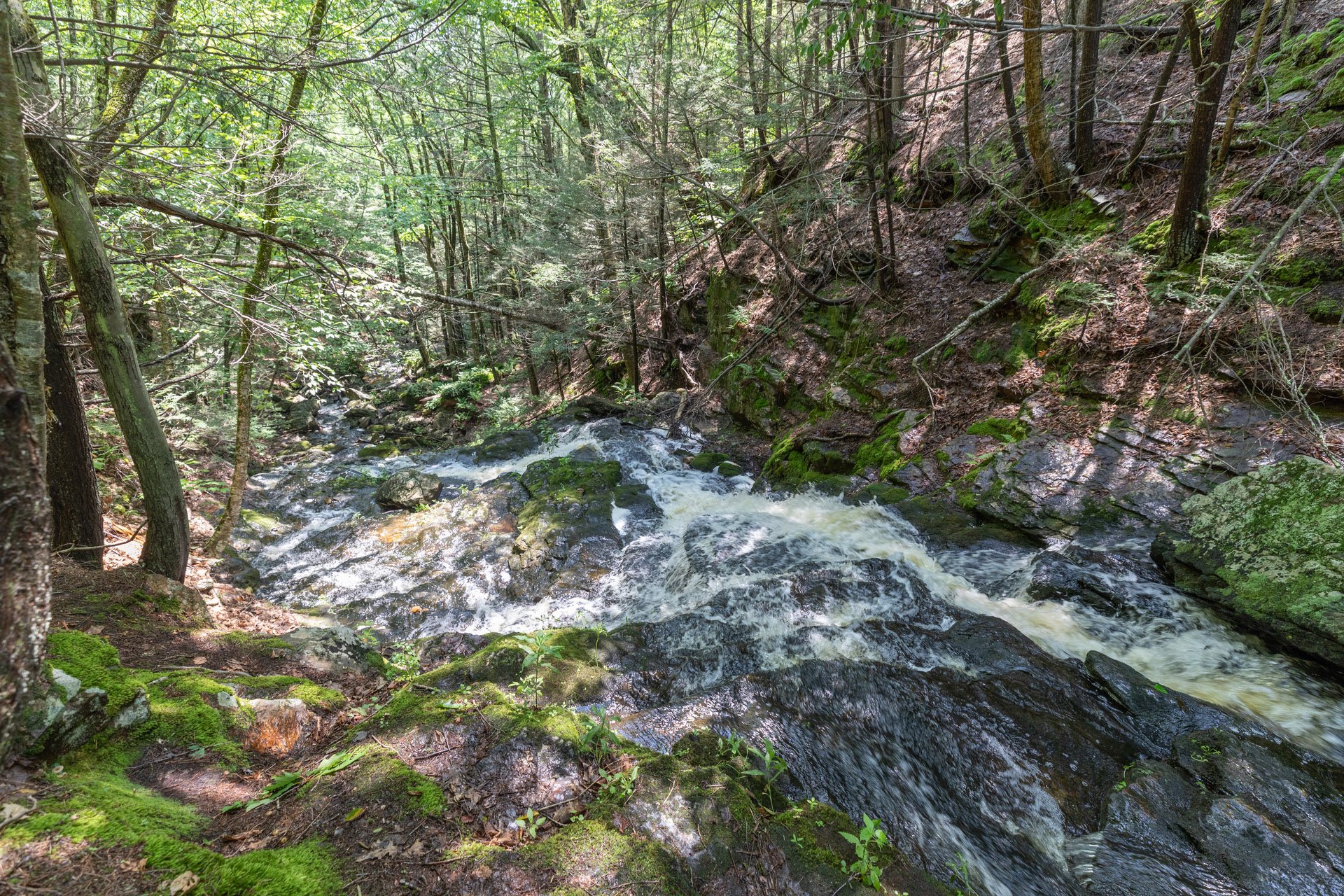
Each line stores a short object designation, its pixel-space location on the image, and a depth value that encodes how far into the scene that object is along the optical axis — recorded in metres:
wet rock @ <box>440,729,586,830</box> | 2.28
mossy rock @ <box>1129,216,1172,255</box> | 6.12
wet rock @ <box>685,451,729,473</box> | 10.39
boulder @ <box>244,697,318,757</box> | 2.87
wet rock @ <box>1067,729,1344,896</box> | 2.62
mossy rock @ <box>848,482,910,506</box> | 7.19
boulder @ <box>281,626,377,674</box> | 4.32
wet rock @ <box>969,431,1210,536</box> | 5.31
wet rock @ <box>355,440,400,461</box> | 15.13
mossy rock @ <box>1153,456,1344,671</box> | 3.83
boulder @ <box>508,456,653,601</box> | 7.33
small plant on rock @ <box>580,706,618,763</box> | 2.58
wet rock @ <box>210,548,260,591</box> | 7.05
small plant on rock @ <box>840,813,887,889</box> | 2.15
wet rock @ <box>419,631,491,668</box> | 5.12
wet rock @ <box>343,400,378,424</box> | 19.39
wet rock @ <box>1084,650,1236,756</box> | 3.57
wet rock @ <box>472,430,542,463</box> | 13.44
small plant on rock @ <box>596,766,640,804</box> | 2.31
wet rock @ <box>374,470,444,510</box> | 10.27
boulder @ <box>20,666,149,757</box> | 2.10
